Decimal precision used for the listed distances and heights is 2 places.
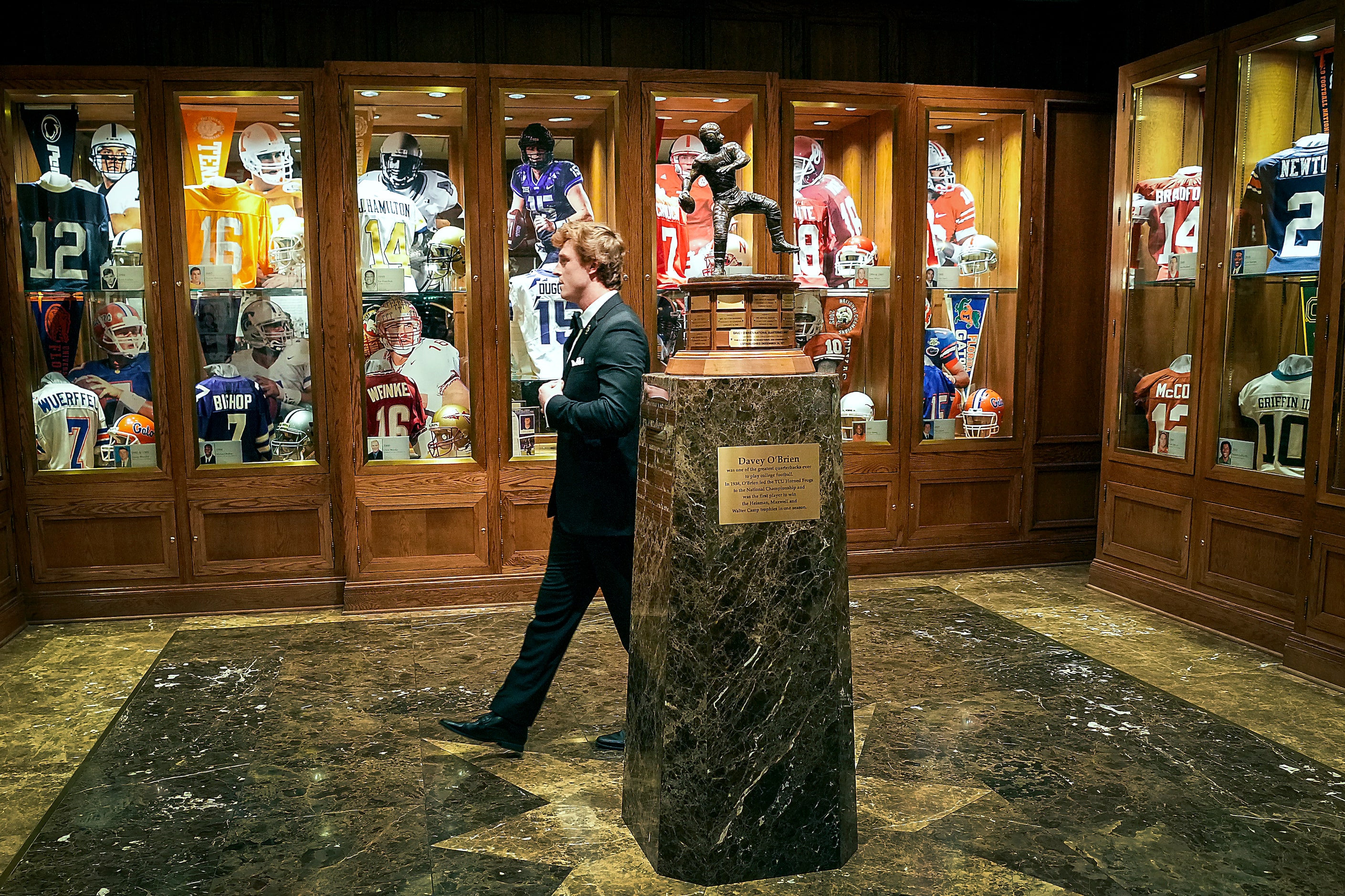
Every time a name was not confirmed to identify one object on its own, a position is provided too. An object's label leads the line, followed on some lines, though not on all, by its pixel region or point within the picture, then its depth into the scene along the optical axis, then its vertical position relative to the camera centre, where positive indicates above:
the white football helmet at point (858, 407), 5.68 -0.44
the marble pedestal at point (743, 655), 2.54 -0.82
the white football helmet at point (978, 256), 5.75 +0.39
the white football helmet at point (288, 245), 5.13 +0.42
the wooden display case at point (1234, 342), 4.18 -0.08
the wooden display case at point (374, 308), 4.94 +0.06
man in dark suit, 3.06 -0.42
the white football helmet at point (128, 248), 5.00 +0.40
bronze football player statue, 2.70 +0.35
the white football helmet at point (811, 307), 5.59 +0.11
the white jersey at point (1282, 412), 4.38 -0.38
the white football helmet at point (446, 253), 5.13 +0.37
